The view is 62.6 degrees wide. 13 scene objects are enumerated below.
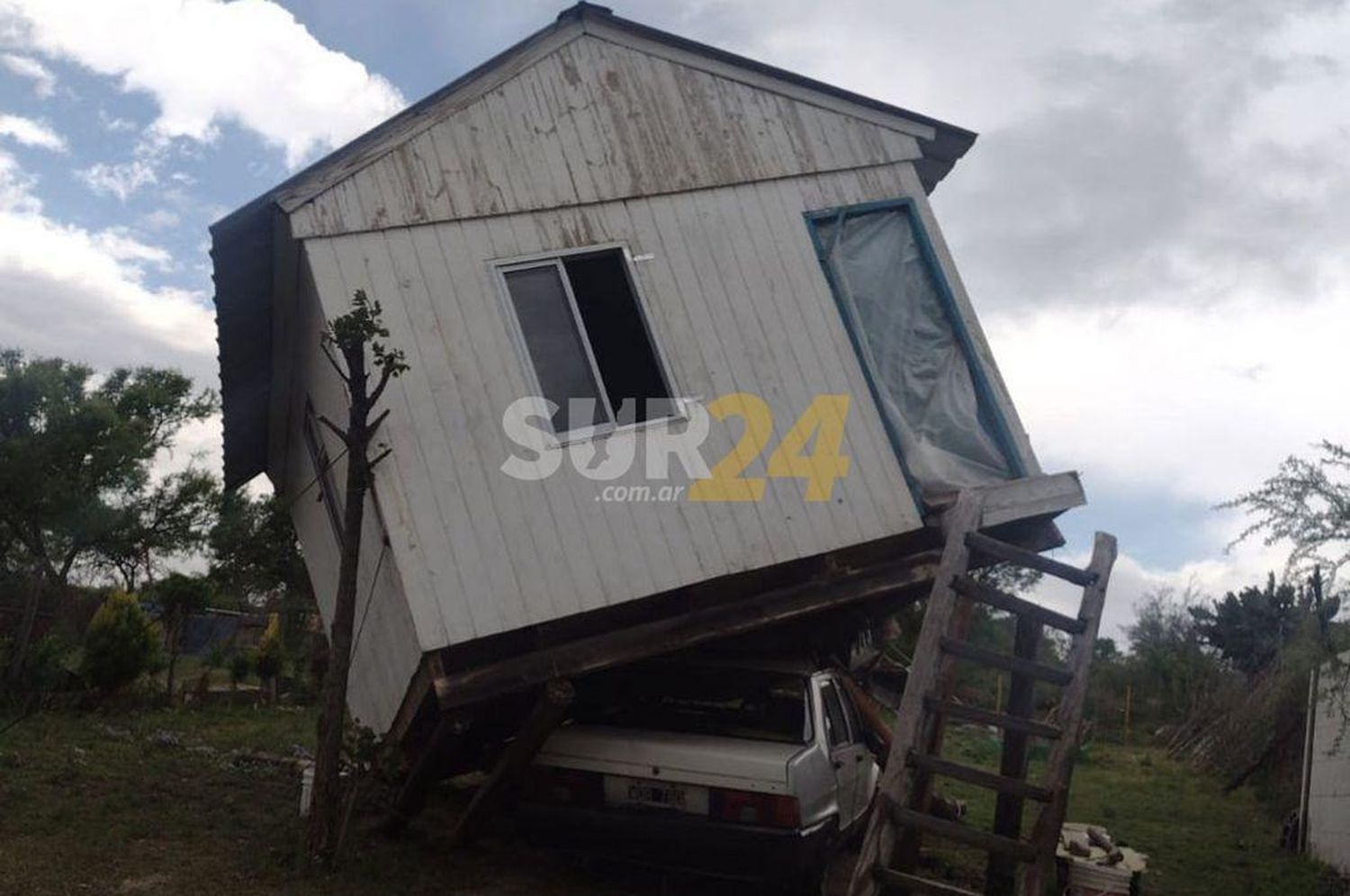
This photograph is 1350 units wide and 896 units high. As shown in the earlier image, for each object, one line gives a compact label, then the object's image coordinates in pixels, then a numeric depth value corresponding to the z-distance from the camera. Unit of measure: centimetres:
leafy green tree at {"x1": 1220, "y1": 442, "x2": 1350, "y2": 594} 673
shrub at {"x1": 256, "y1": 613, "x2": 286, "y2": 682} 1894
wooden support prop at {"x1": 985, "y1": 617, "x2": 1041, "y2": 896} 739
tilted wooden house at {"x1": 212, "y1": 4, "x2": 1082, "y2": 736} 679
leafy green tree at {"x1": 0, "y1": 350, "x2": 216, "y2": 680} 1886
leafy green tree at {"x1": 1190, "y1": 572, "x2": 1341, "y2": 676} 2877
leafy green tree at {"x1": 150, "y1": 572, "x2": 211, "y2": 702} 1852
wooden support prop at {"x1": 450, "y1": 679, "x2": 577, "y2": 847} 661
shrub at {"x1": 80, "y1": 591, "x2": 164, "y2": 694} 1602
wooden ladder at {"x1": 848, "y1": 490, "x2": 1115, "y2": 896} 618
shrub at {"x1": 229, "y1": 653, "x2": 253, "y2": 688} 1962
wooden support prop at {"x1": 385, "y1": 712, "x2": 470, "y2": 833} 710
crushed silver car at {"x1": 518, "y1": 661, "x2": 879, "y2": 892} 636
